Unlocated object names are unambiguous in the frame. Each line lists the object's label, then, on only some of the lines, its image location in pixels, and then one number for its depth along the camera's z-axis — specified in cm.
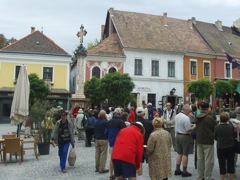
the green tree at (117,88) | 2441
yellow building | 2848
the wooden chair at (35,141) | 989
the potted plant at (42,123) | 1100
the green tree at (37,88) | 2463
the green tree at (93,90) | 2622
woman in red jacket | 507
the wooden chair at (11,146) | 915
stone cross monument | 2095
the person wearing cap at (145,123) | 736
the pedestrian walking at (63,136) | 841
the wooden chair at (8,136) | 1016
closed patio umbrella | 1126
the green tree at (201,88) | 2859
